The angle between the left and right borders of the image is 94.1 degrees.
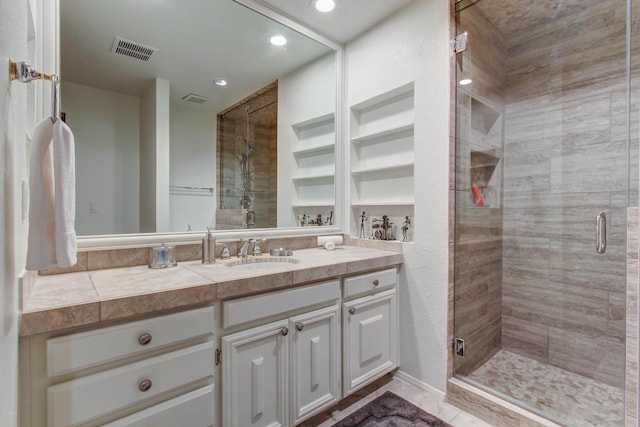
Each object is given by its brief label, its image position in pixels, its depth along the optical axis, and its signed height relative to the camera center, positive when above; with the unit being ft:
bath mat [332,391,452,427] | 5.27 -3.76
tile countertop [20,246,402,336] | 2.93 -0.92
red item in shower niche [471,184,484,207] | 6.78 +0.38
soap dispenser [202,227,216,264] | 5.37 -0.69
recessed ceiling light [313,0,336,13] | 6.52 +4.60
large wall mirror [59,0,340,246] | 4.85 +1.91
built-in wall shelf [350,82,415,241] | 6.91 +1.35
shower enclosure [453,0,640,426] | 5.94 +0.24
